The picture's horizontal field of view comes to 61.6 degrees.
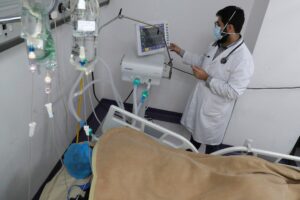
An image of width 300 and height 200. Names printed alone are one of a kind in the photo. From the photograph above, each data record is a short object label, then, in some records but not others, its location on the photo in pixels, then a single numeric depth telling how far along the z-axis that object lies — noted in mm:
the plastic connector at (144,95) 1805
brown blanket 990
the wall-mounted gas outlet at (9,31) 1025
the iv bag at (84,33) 864
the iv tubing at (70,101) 1379
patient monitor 1730
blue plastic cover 1182
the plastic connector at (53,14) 1039
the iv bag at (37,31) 804
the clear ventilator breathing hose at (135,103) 1793
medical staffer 1652
